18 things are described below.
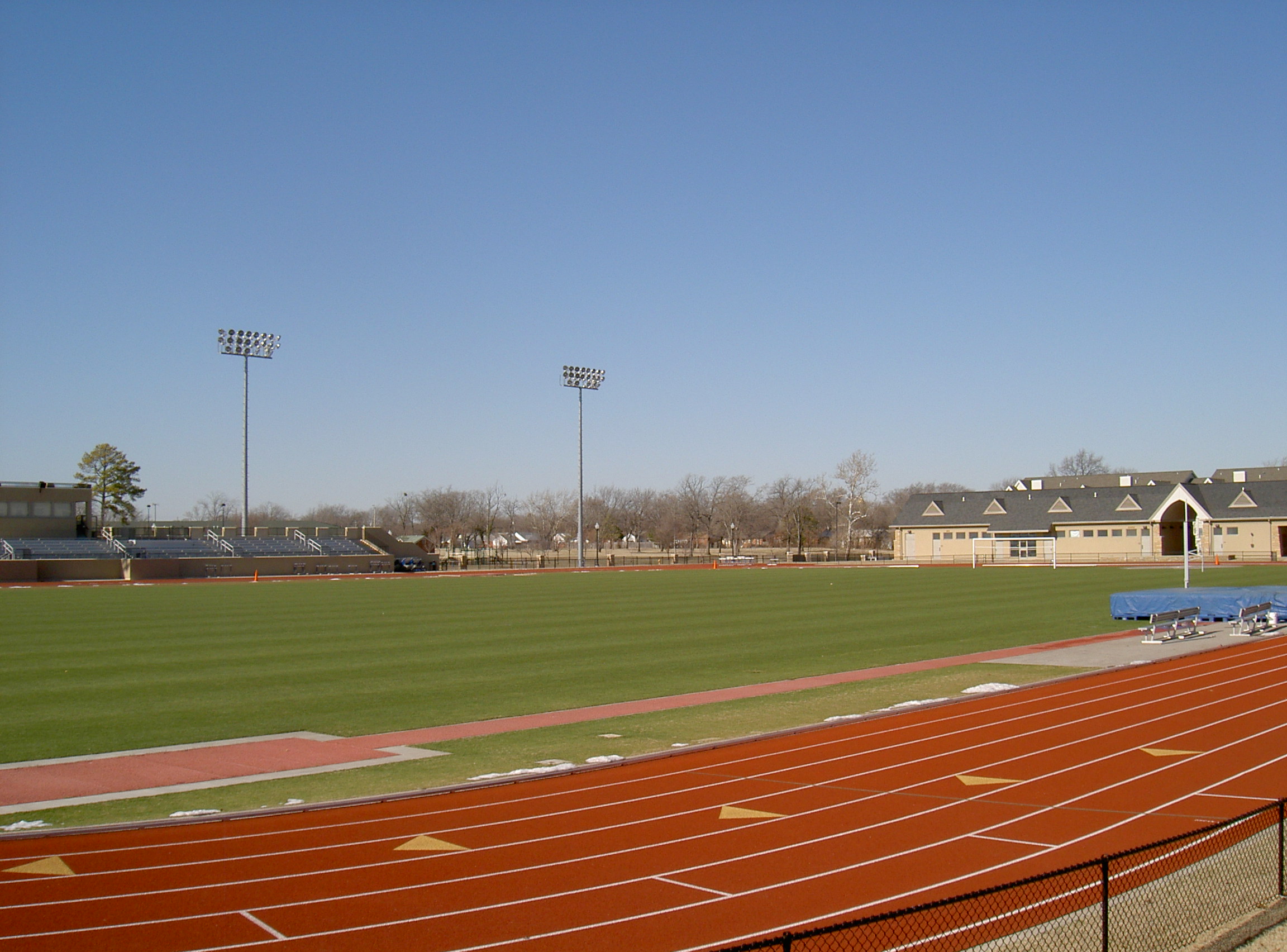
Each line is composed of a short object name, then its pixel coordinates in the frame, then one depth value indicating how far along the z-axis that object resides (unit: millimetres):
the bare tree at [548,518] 185250
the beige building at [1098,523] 90438
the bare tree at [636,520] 183750
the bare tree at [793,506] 153500
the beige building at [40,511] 82000
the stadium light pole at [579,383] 88188
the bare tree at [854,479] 129250
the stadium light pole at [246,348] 78875
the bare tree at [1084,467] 171500
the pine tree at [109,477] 120375
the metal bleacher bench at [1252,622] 29422
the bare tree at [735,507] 170875
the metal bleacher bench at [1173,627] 27391
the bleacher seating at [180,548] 73188
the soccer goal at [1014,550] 96125
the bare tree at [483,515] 168250
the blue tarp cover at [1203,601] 32969
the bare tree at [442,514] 167750
